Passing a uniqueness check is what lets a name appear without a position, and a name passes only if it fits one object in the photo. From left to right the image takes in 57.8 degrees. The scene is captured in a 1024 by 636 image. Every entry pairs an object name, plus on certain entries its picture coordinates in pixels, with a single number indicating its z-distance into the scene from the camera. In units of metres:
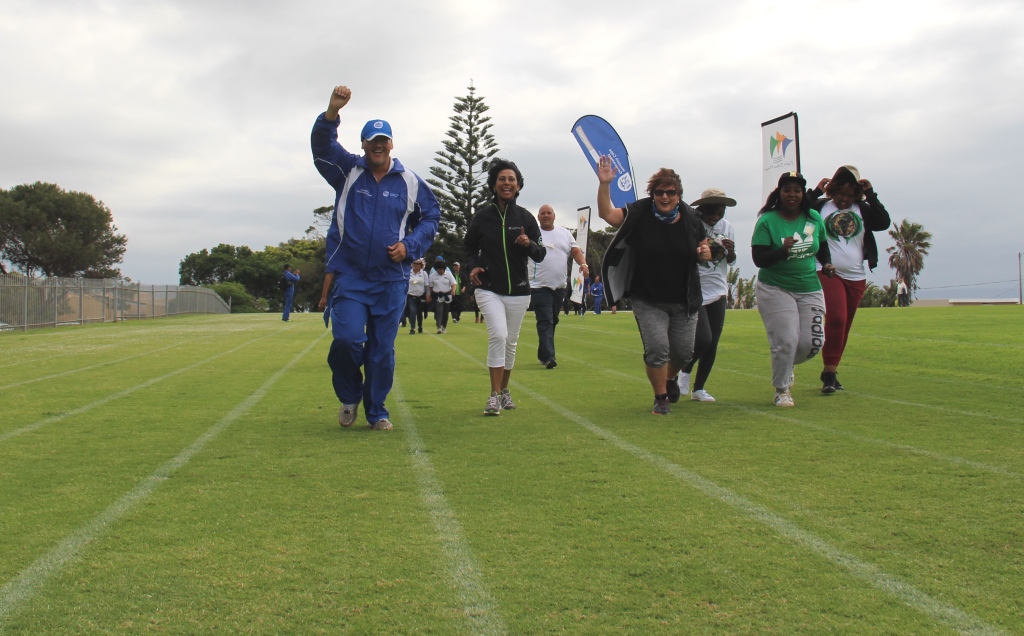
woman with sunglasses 7.49
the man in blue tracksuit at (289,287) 33.25
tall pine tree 66.75
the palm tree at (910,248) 82.88
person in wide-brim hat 8.44
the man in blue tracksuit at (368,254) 6.59
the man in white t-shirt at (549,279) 12.72
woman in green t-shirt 8.02
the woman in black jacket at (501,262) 7.74
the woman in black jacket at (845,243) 8.87
